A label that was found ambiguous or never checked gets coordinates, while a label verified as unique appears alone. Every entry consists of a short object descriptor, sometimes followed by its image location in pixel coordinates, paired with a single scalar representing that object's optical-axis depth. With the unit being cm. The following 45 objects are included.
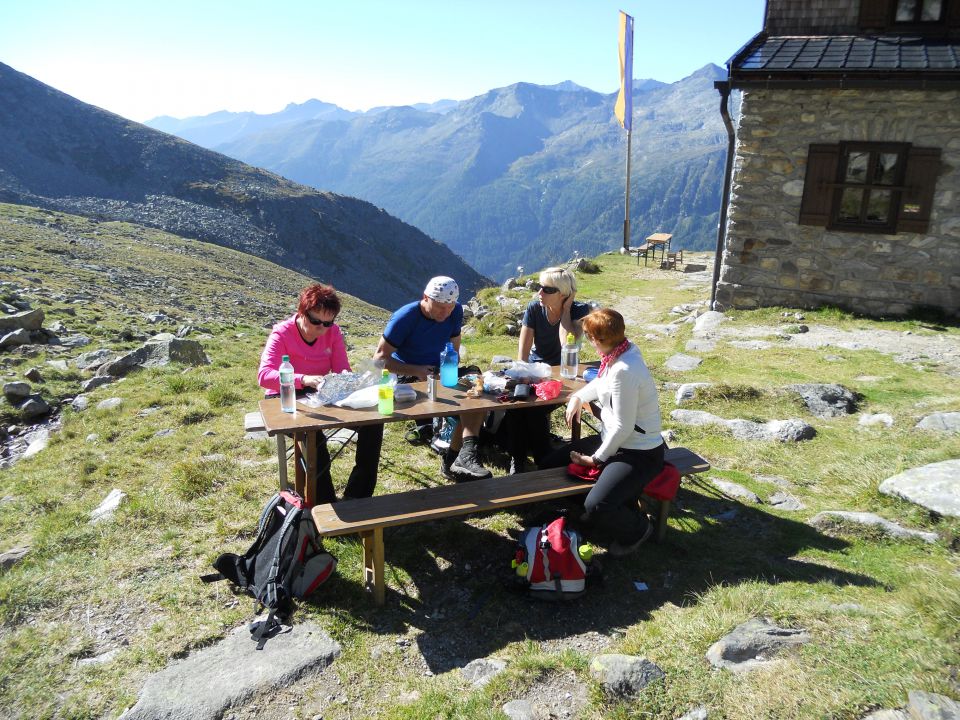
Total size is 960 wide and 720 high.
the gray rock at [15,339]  1155
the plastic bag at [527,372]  550
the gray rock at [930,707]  252
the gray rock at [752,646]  322
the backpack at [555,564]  424
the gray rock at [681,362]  939
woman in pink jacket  508
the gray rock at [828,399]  721
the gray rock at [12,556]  473
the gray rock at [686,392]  779
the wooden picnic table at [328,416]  441
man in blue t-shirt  575
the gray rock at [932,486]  479
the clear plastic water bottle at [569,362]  576
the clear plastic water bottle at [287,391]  460
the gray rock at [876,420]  672
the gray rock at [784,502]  537
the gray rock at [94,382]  971
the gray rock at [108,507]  538
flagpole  2383
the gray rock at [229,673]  333
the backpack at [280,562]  407
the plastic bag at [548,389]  515
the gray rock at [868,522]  462
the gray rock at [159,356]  1046
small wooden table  2264
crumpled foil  480
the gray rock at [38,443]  747
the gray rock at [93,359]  1089
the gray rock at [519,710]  314
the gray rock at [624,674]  319
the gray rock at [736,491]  555
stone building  1057
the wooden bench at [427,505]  411
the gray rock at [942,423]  623
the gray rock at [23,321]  1221
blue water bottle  538
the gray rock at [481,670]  349
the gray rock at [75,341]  1245
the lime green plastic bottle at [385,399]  467
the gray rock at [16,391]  895
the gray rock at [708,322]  1162
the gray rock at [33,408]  862
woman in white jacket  441
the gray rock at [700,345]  1039
